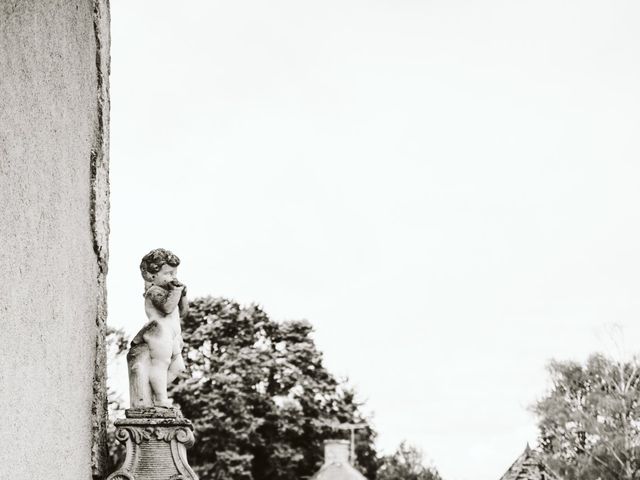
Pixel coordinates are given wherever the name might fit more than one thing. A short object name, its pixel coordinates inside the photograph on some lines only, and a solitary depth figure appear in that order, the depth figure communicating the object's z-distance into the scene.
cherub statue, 7.49
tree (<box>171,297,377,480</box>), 33.34
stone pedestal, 7.14
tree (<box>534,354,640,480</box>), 33.75
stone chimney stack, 34.66
